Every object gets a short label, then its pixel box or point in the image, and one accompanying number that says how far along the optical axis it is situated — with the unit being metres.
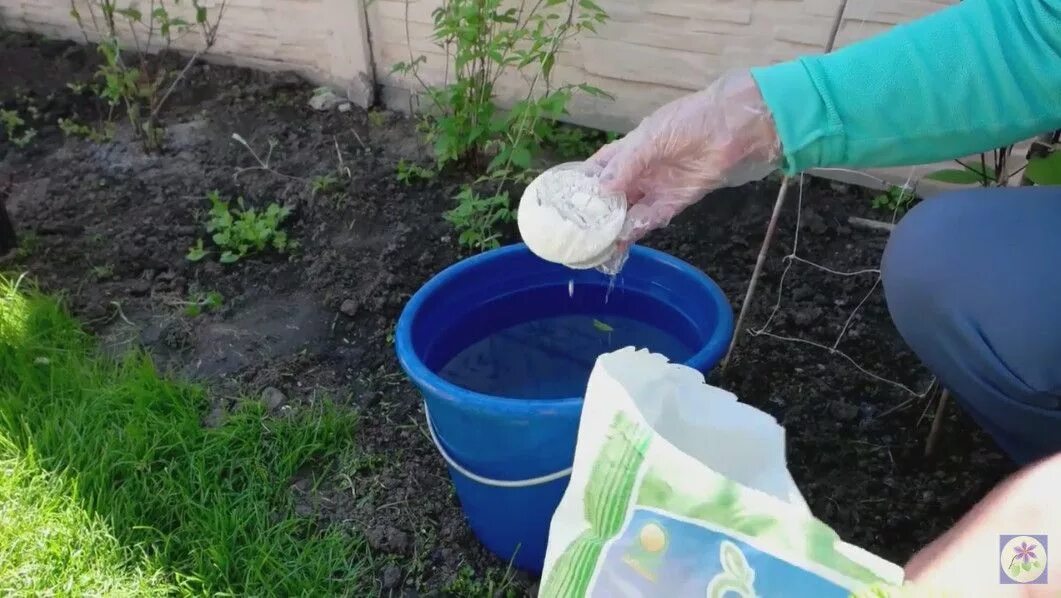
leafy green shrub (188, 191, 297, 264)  2.10
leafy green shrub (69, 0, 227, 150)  2.48
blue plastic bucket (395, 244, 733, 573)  1.12
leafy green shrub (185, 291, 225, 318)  1.94
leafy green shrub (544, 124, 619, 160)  2.36
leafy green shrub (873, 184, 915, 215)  2.14
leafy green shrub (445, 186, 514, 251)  2.00
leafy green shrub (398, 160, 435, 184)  2.31
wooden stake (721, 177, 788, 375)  1.41
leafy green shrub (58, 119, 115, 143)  2.62
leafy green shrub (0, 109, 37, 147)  2.61
